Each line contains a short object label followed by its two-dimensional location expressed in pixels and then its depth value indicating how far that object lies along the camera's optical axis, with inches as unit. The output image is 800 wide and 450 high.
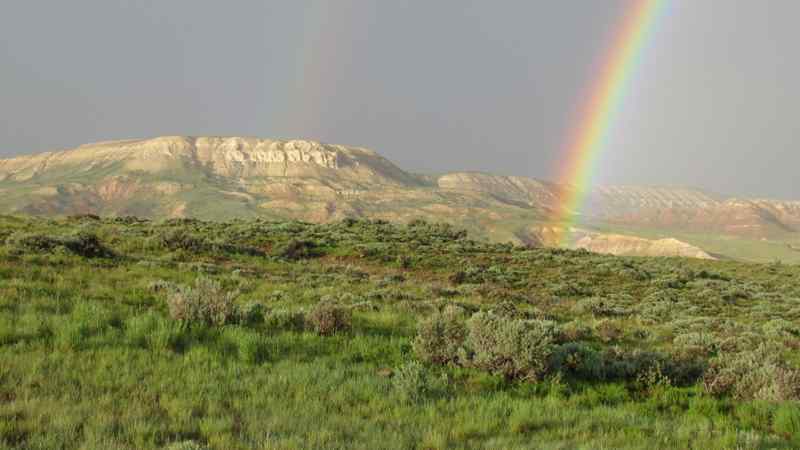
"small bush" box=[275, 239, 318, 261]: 1105.6
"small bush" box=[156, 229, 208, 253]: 882.1
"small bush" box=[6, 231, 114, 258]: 597.4
